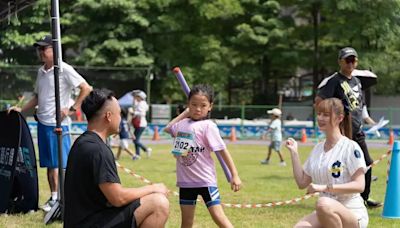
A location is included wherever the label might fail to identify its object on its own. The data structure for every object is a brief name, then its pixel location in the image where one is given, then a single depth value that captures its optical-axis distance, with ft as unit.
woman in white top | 23.60
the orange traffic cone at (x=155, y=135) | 135.49
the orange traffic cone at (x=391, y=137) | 135.02
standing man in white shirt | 37.20
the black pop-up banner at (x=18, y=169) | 38.30
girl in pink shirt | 29.04
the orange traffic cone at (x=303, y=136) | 138.34
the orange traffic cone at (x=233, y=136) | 142.99
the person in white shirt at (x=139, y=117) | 83.43
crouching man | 21.12
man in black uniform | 38.63
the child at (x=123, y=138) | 80.63
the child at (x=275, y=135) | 80.13
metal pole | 33.13
